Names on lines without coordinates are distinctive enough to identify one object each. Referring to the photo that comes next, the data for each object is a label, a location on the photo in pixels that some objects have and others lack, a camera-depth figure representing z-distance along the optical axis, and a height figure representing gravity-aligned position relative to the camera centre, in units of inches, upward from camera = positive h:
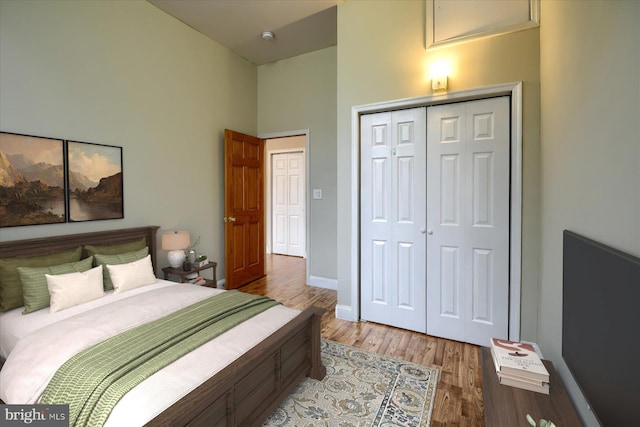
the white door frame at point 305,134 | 173.2 +42.6
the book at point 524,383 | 53.8 -32.6
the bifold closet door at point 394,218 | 111.3 -4.6
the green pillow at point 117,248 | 100.3 -14.3
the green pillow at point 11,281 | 80.4 -19.9
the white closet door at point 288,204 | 255.4 +2.5
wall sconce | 101.6 +42.0
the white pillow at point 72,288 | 79.4 -22.3
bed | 47.9 -30.0
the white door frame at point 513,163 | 93.8 +13.8
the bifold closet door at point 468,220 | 98.7 -4.8
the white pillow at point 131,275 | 94.9 -22.2
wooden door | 158.1 -0.7
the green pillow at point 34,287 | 79.1 -21.3
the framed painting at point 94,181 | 102.1 +9.3
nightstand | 126.4 -27.6
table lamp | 124.6 -15.8
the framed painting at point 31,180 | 86.4 +8.3
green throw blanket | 48.4 -28.3
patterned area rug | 69.1 -48.7
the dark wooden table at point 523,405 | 47.4 -33.6
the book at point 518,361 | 54.5 -30.0
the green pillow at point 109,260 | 96.2 -17.6
